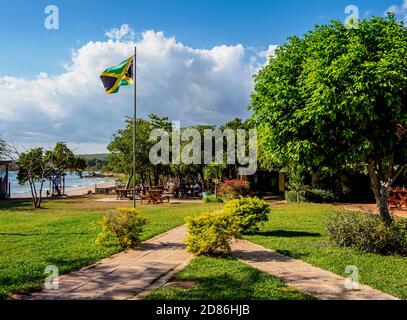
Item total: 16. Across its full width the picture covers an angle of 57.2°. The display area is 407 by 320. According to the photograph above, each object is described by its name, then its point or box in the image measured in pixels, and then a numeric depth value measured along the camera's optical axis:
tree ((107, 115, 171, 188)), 30.84
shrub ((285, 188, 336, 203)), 25.67
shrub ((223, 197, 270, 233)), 11.68
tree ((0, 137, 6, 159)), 28.44
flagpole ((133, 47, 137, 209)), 18.20
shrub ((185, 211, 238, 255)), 8.48
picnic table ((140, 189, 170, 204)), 24.22
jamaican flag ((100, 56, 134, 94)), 17.38
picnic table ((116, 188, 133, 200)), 28.63
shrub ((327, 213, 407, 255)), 9.02
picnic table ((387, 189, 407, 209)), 19.71
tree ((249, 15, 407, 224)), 8.20
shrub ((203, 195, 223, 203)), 25.69
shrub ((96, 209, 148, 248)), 9.59
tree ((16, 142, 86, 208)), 33.44
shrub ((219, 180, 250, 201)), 24.70
